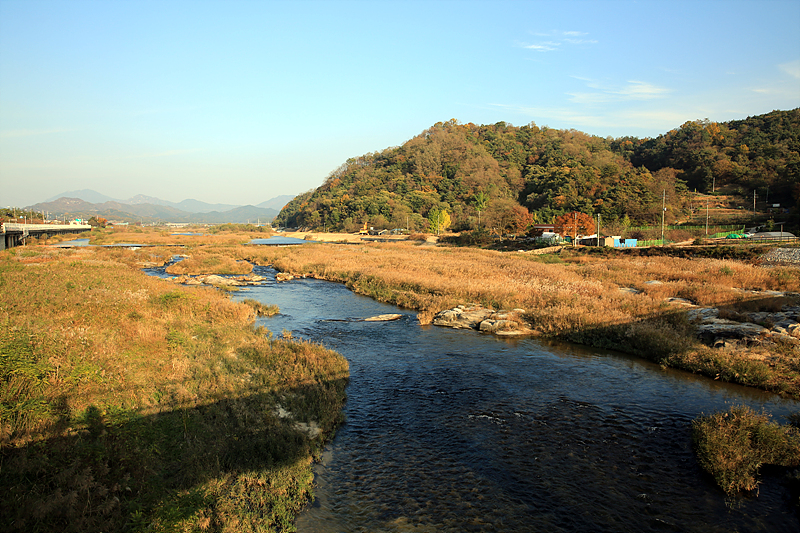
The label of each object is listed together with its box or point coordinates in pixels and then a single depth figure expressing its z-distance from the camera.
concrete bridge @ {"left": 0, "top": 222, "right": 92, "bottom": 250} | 64.06
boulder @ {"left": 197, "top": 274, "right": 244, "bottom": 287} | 34.59
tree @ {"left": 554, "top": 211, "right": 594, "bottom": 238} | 78.38
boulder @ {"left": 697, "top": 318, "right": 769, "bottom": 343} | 16.53
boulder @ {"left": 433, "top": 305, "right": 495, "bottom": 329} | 22.14
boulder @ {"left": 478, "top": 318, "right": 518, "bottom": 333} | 20.94
